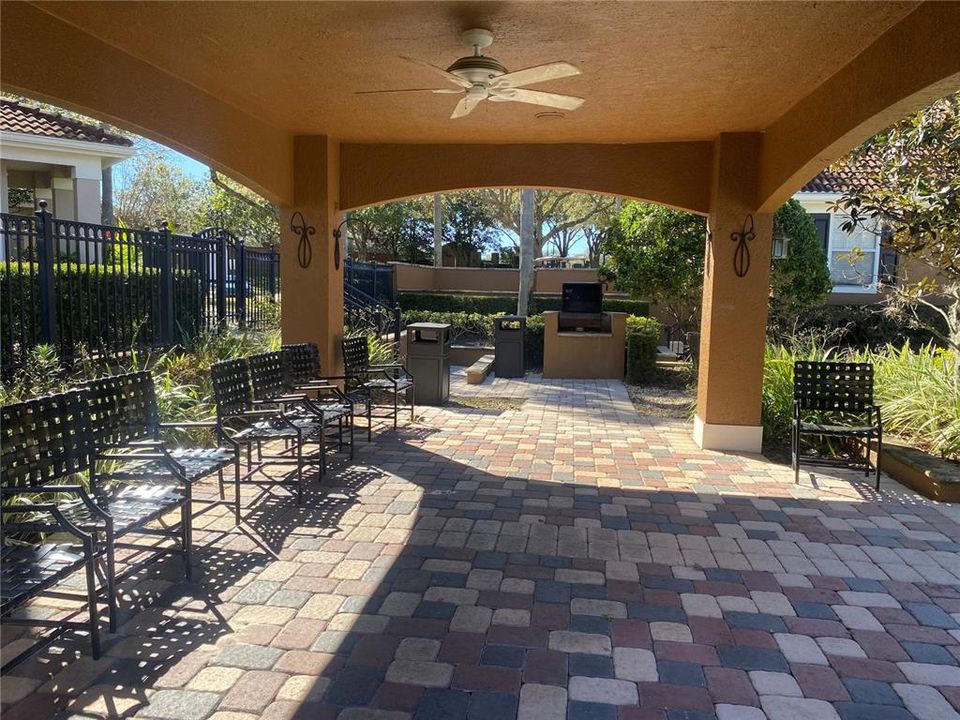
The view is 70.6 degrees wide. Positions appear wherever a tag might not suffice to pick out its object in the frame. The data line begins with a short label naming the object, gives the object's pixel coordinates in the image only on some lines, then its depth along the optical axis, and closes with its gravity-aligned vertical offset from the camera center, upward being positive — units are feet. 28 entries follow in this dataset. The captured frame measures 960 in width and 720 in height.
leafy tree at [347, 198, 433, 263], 89.15 +8.37
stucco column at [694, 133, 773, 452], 22.53 -0.21
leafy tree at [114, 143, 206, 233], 83.92 +11.99
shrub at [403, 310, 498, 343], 53.16 -2.38
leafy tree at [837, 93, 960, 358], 18.54 +3.32
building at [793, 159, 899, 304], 52.29 +4.76
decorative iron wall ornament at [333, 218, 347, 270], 25.85 +1.61
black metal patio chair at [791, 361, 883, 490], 20.03 -2.76
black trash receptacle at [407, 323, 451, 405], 29.71 -3.02
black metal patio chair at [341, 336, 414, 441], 24.90 -3.18
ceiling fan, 13.73 +4.56
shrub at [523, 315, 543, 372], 45.93 -3.54
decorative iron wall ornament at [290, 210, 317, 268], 24.86 +2.02
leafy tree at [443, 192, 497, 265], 101.24 +10.64
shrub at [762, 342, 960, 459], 21.66 -3.15
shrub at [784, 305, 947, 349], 47.37 -1.56
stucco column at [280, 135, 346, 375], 24.47 +1.42
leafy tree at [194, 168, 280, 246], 71.98 +8.54
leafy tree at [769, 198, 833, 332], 35.81 +1.86
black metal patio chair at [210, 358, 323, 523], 16.30 -3.31
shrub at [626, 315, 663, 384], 39.47 -3.27
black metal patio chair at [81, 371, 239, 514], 12.39 -2.83
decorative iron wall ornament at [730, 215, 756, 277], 22.58 +1.74
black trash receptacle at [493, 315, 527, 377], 41.65 -3.20
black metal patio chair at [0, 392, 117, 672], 8.95 -3.37
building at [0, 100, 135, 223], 43.39 +8.33
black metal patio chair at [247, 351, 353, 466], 18.34 -3.02
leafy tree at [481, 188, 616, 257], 91.25 +12.05
